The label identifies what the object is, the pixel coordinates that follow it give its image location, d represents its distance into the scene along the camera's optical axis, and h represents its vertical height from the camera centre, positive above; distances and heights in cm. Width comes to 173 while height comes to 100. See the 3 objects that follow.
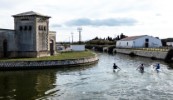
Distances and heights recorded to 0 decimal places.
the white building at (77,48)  5201 -53
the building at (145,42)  5949 +129
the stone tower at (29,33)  3226 +252
